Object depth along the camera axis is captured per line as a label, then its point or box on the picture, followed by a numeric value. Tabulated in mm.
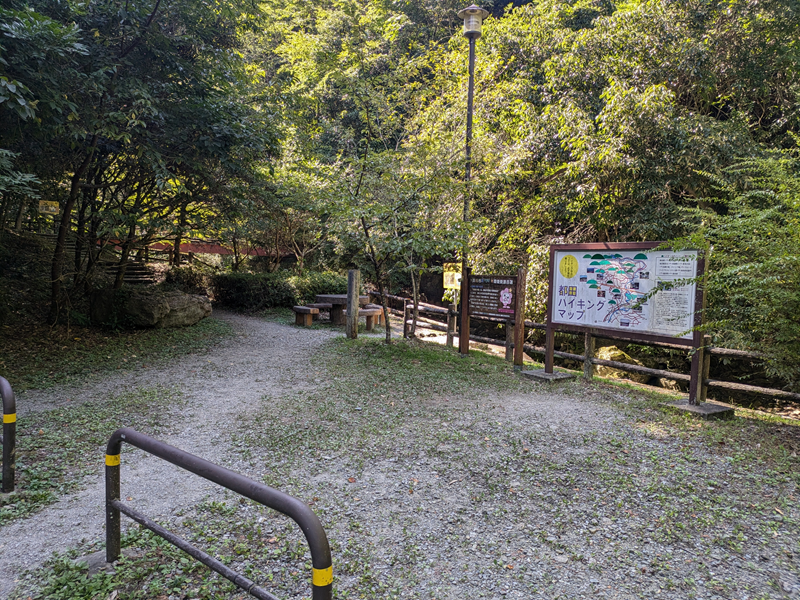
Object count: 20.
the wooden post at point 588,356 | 7742
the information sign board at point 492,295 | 8703
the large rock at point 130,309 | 10070
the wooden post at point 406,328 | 11120
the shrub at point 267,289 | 14844
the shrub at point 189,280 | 15930
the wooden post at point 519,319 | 8453
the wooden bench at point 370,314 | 12500
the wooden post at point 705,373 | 6113
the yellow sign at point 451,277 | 10814
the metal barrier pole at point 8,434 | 3277
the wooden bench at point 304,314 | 12671
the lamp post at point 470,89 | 9391
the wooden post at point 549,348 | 7785
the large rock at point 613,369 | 10750
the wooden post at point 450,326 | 10681
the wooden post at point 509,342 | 9195
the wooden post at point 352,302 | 10516
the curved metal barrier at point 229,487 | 1685
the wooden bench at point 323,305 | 13117
